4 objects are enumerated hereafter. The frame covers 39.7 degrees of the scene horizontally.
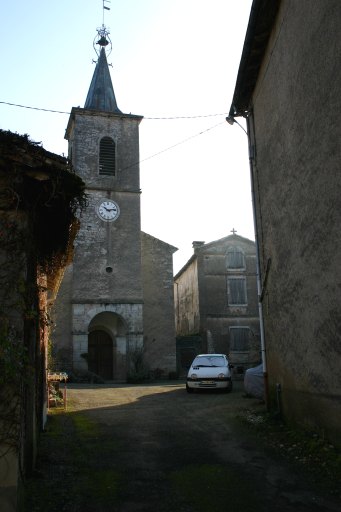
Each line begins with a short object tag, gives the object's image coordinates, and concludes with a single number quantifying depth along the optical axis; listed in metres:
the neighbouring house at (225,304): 29.19
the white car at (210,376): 16.02
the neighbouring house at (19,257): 4.40
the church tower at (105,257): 25.11
